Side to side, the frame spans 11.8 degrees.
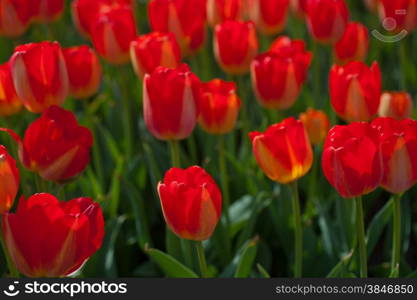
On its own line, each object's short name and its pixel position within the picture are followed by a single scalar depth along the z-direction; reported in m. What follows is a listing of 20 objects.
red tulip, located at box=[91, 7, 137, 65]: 1.92
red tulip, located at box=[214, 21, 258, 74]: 1.92
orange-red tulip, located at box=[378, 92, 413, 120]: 1.85
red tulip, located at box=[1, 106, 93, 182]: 1.68
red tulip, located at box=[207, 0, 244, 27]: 2.03
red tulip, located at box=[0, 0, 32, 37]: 1.98
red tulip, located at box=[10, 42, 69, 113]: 1.75
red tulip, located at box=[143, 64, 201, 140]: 1.71
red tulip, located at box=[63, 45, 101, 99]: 1.89
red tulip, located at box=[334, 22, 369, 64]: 2.01
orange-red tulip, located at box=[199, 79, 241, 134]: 1.82
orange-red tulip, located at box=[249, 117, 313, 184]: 1.67
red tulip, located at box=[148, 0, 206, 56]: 1.94
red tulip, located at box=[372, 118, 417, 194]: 1.63
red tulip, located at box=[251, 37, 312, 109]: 1.85
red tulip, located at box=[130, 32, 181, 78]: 1.84
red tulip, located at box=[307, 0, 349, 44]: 1.97
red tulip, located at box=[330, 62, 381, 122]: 1.78
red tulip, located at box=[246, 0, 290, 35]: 2.05
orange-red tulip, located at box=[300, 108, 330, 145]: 1.89
